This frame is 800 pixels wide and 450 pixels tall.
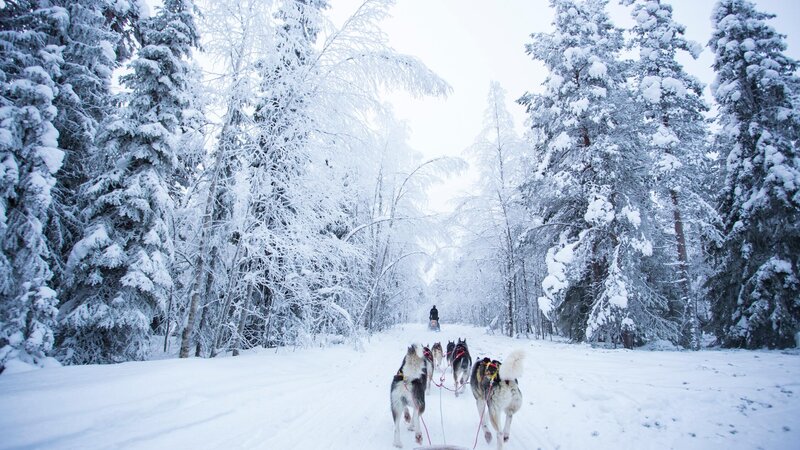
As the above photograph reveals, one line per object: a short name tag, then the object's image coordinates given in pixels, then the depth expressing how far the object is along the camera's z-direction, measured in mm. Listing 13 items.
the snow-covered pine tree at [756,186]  10164
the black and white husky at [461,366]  7361
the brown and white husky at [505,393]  4156
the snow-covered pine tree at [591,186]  11406
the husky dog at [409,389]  4438
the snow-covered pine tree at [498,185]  19781
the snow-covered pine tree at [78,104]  8945
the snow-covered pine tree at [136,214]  8203
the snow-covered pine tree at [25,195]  6938
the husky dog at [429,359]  7363
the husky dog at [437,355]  9938
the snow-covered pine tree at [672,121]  12821
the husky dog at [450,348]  9818
